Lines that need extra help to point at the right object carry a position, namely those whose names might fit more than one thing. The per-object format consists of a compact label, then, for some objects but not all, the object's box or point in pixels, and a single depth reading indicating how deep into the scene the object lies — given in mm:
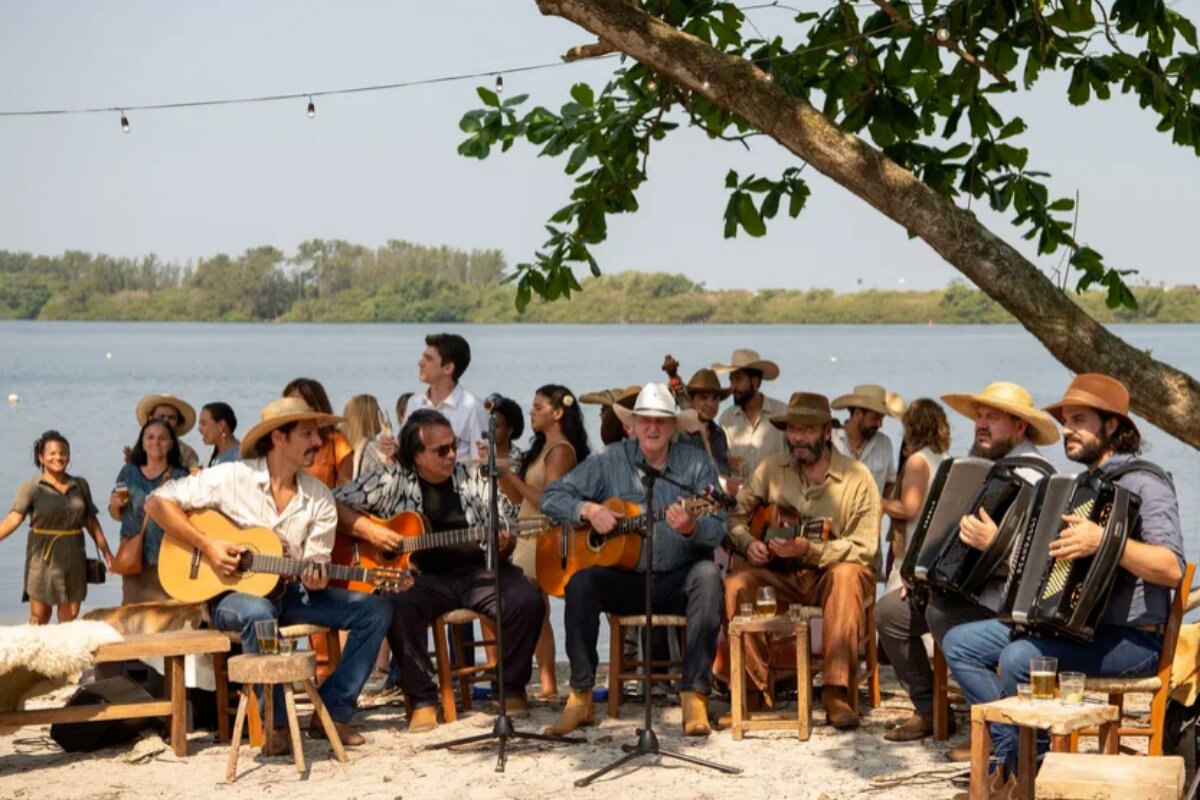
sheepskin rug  7547
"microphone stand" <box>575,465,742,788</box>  7508
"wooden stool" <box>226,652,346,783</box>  7562
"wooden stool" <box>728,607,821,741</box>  8109
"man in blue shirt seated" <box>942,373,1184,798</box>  6402
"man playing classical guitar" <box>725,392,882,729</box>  8336
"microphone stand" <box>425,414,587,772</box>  7574
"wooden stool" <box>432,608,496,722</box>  8570
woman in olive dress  10406
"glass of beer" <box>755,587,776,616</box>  8203
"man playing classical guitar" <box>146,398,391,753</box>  8133
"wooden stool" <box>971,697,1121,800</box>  6059
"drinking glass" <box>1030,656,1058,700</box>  6273
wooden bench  7742
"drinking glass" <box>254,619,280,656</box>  7652
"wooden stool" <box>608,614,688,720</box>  8414
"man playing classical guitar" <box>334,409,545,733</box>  8461
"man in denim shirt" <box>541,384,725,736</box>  8305
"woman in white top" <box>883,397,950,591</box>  8734
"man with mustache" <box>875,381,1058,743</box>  7184
